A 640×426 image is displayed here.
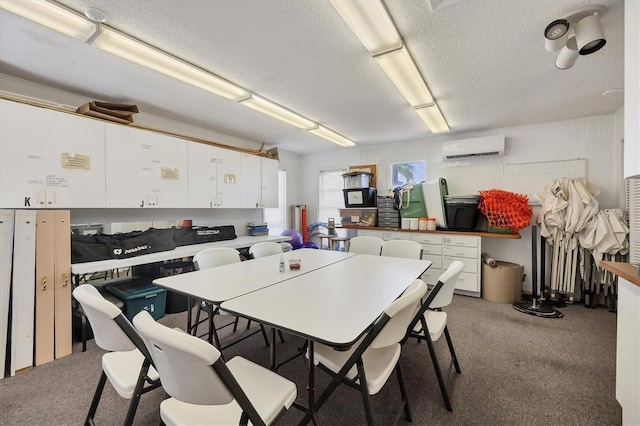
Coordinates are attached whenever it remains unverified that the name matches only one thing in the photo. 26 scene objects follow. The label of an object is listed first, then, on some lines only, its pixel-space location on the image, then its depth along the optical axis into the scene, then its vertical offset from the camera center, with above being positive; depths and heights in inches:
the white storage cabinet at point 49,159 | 95.0 +19.8
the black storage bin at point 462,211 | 161.3 -0.3
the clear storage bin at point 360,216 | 206.8 -4.9
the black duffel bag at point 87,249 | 109.3 -17.3
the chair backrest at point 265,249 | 125.1 -19.7
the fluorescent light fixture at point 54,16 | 66.7 +52.2
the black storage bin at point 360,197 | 207.6 +10.6
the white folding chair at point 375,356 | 49.5 -33.2
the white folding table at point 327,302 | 49.0 -22.1
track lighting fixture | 71.4 +51.3
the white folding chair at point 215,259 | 104.1 -20.8
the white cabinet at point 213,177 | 155.7 +20.7
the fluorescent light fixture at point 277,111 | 128.7 +53.7
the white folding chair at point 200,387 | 35.3 -26.2
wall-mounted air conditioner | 167.0 +41.8
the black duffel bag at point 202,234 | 156.9 -16.0
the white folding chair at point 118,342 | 48.6 -26.1
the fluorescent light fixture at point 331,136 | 177.4 +54.3
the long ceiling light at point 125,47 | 68.6 +52.5
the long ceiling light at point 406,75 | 88.4 +52.6
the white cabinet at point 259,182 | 186.7 +21.2
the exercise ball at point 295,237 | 223.5 -23.6
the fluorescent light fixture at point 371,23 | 65.3 +51.9
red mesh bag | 149.6 +1.0
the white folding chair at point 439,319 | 69.4 -31.9
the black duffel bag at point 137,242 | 118.6 -16.2
